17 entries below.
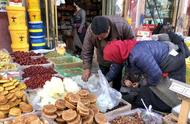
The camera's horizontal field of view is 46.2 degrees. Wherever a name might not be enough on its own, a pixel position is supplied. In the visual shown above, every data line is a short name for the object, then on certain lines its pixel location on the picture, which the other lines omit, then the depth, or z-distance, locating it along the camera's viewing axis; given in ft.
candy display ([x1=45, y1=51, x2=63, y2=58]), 12.27
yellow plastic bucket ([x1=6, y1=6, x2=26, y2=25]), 11.74
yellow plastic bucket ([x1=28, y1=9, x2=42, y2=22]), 12.68
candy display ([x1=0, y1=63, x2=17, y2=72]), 8.79
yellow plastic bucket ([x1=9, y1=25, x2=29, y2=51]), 12.05
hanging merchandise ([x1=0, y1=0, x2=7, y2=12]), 12.21
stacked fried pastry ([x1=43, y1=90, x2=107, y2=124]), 4.76
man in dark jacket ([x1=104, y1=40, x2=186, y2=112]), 6.40
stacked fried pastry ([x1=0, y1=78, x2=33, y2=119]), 5.85
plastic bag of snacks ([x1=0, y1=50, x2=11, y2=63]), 9.68
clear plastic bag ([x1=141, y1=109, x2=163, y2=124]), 5.92
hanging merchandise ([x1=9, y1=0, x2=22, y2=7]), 11.88
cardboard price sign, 4.30
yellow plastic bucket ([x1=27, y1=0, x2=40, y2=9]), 12.56
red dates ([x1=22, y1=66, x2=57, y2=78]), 8.82
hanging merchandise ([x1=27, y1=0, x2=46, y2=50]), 12.68
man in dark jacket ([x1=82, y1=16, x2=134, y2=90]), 7.38
